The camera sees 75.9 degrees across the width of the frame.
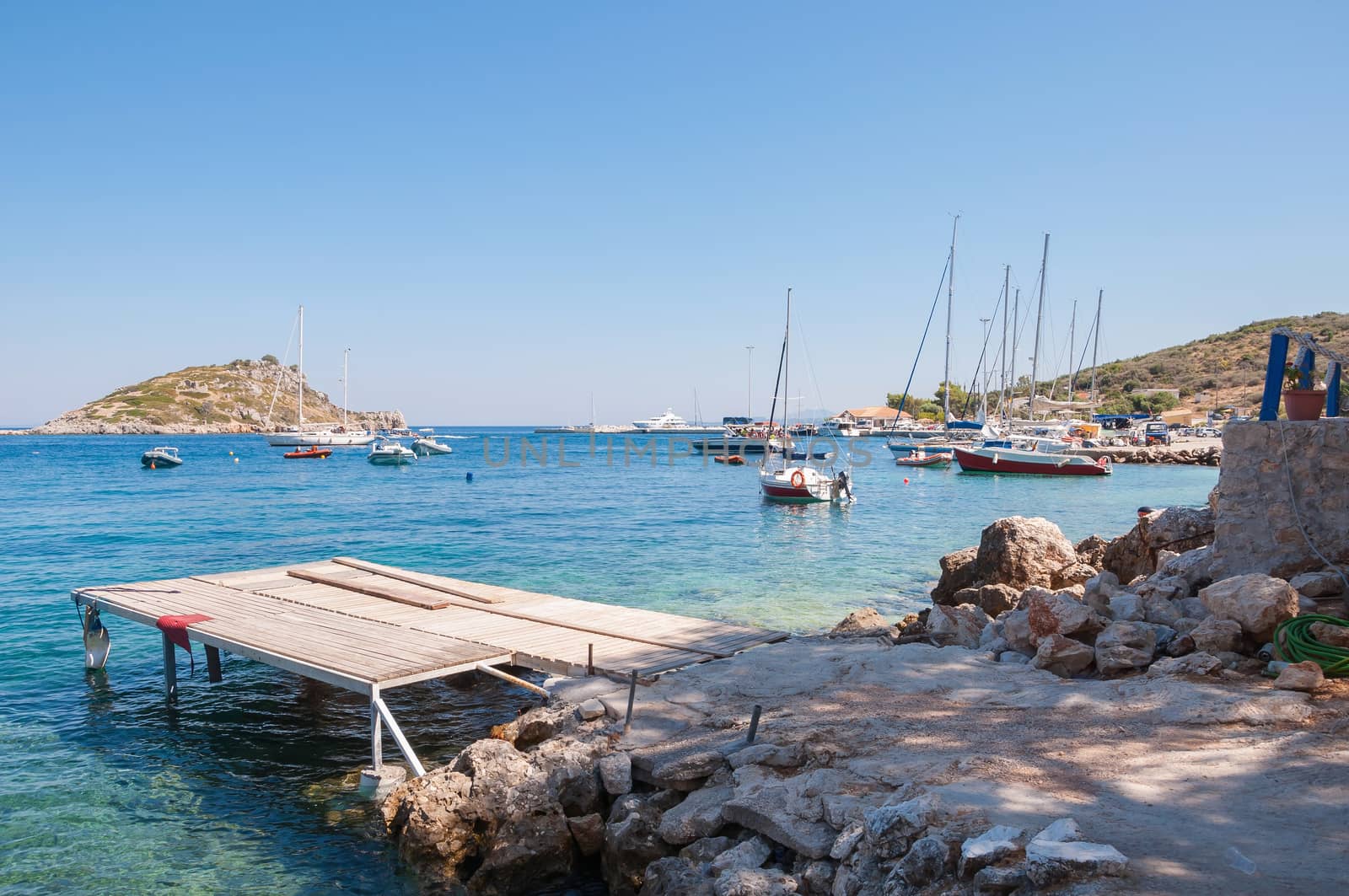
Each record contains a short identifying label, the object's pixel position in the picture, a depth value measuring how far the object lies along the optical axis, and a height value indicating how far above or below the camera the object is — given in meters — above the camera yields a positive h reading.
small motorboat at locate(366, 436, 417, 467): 67.69 -5.32
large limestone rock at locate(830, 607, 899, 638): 9.95 -2.79
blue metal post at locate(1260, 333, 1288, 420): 8.54 +0.38
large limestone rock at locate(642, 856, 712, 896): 5.34 -3.05
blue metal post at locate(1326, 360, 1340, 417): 8.79 +0.33
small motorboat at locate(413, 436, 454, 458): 82.00 -5.65
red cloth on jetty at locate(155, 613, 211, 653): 10.88 -3.13
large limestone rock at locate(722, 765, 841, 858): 5.20 -2.59
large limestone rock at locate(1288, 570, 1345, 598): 7.29 -1.37
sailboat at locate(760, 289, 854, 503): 36.84 -3.56
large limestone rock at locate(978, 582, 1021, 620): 11.20 -2.46
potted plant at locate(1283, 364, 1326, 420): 8.22 +0.19
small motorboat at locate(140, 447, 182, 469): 61.47 -5.72
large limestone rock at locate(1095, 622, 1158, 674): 7.19 -1.96
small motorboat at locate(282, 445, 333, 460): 73.94 -5.88
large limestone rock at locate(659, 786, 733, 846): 5.88 -2.88
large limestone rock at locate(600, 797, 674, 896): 6.14 -3.20
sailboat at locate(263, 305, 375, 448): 86.12 -5.59
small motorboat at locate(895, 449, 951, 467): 62.12 -3.78
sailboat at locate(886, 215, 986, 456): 53.91 -2.99
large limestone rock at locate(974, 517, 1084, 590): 12.71 -2.15
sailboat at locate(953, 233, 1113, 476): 49.81 -2.83
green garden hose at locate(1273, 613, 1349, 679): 6.32 -1.69
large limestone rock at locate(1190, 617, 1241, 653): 6.99 -1.77
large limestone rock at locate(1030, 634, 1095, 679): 7.47 -2.11
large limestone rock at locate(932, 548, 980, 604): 13.73 -2.66
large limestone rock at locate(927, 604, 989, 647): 9.20 -2.35
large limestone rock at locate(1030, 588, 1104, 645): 7.79 -1.87
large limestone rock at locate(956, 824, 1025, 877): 4.21 -2.15
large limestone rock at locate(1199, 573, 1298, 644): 6.84 -1.47
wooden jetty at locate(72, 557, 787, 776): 9.02 -2.96
